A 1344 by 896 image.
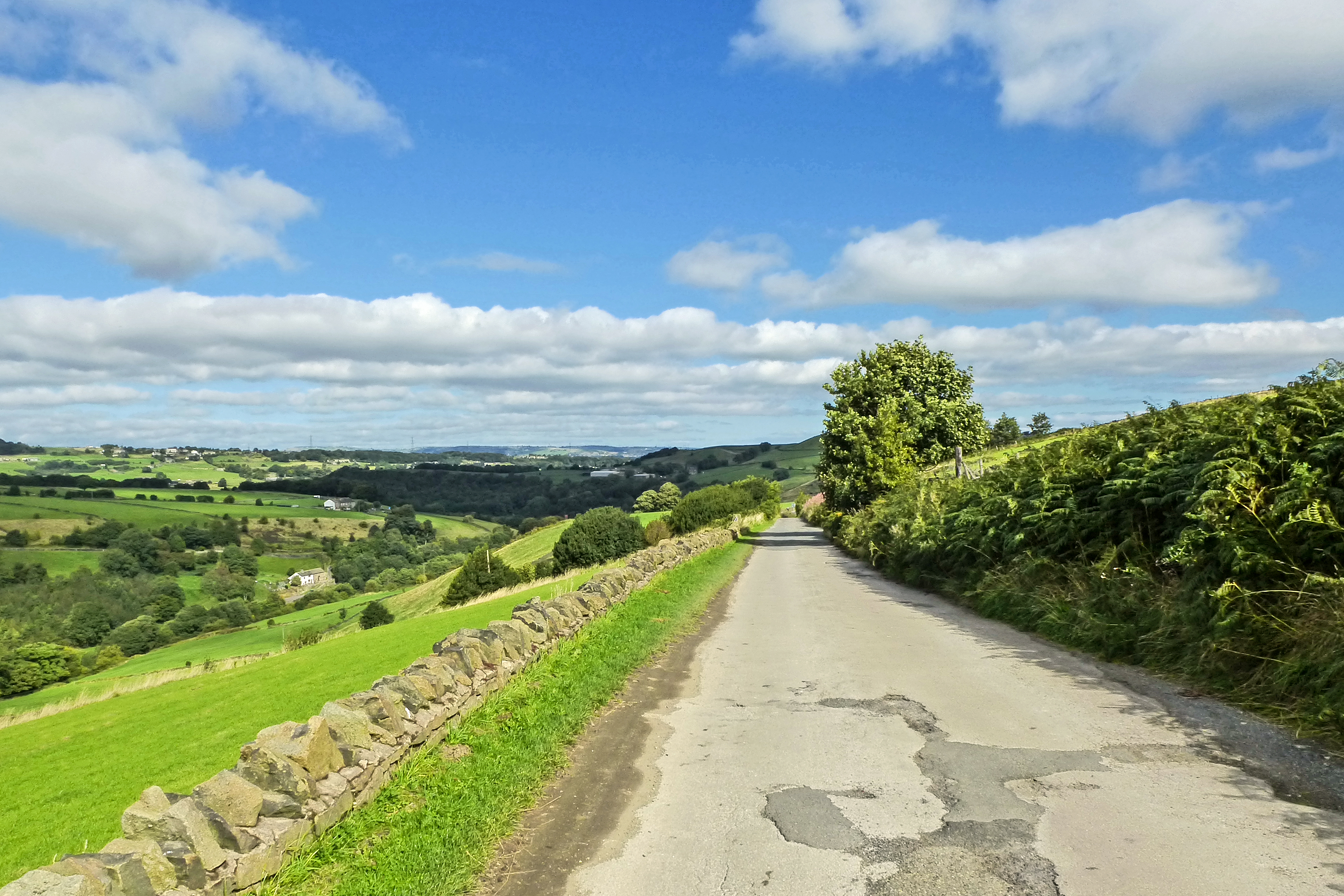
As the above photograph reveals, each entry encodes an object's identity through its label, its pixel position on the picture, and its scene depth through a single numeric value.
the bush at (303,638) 48.00
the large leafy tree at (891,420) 37.62
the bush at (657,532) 78.25
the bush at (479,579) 67.25
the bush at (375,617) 67.69
